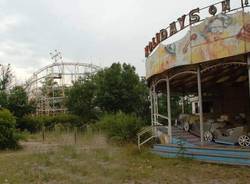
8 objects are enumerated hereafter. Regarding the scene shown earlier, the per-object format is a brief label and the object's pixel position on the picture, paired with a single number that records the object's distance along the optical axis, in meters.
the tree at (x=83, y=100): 22.73
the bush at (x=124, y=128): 12.21
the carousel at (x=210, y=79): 7.34
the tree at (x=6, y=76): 30.04
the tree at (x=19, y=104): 19.45
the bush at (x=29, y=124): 19.91
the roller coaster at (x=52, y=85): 31.10
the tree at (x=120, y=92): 21.34
